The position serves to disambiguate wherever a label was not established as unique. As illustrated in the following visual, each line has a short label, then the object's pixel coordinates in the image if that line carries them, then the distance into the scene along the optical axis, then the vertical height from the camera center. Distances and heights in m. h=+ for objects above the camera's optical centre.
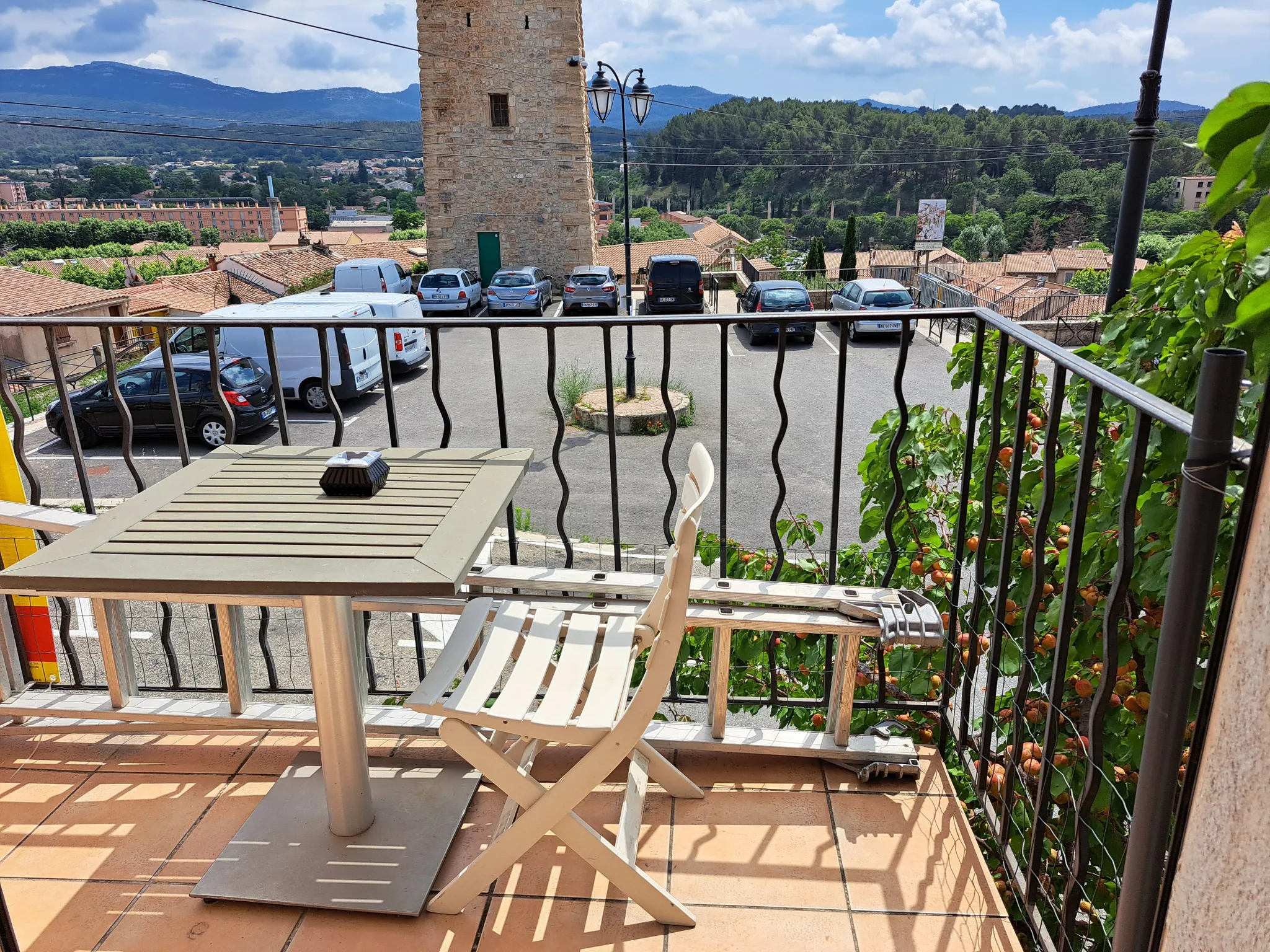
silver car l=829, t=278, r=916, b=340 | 19.95 -2.10
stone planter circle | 14.74 -3.38
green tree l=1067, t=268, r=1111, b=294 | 42.16 -3.97
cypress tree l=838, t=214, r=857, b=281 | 28.70 -1.76
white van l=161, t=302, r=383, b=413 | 14.30 -2.16
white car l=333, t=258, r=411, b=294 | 22.92 -1.55
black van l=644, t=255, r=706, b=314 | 21.66 -1.84
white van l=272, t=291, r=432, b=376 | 15.36 -1.68
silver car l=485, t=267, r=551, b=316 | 22.64 -2.02
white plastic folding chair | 1.49 -0.86
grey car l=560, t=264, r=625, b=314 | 22.61 -2.03
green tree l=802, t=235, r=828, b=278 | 29.89 -1.77
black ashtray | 1.80 -0.53
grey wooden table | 1.42 -0.56
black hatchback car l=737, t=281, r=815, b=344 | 19.67 -2.02
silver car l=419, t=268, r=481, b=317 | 22.95 -1.99
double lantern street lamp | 14.58 +1.87
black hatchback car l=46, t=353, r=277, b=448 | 12.68 -2.65
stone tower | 26.36 +2.31
